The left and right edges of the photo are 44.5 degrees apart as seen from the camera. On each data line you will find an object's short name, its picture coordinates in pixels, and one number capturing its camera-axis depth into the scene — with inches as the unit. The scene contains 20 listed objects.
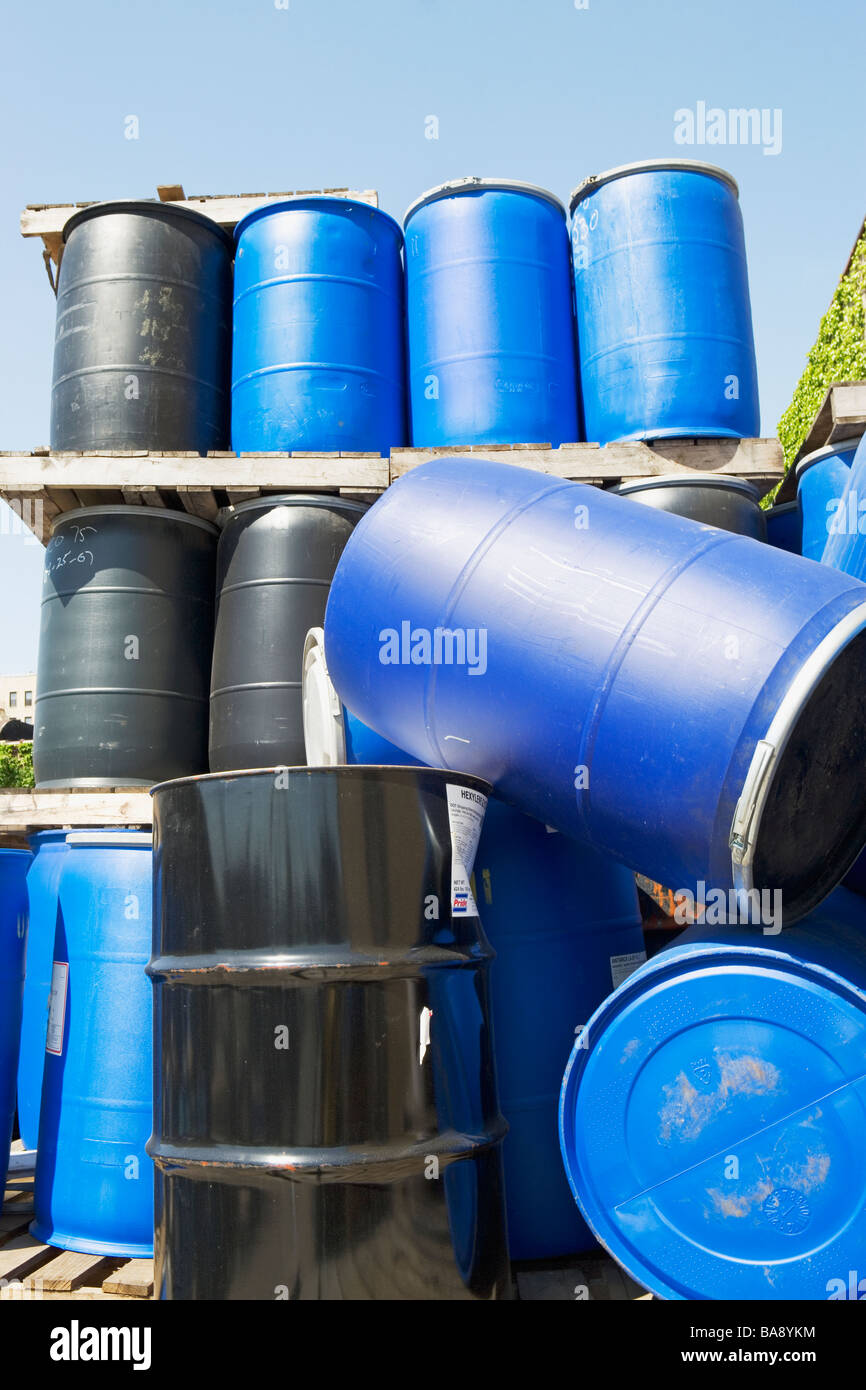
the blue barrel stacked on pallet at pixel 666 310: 178.2
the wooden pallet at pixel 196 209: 211.3
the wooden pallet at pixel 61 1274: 116.9
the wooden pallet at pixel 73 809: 162.9
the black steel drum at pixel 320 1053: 95.1
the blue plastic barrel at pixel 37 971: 156.0
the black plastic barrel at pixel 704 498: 168.1
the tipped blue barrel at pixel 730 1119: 92.1
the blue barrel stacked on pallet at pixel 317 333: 182.9
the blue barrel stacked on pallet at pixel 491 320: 181.9
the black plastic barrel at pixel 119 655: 173.8
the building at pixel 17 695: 1556.3
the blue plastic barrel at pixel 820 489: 165.2
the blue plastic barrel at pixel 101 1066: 129.3
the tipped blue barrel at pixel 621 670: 97.0
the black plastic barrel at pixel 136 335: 182.1
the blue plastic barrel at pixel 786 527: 182.2
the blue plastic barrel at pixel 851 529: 117.6
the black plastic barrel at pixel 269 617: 170.6
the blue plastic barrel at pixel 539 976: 123.3
